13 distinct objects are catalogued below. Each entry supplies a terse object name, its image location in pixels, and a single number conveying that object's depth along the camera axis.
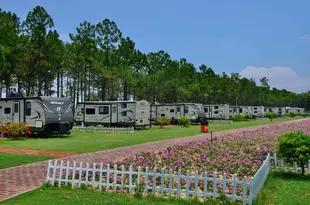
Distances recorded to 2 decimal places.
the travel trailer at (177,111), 40.16
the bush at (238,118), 53.09
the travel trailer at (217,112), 50.50
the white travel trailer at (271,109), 74.44
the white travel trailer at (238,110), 62.12
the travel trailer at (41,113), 21.92
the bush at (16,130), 20.95
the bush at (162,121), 34.53
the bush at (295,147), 8.86
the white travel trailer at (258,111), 66.26
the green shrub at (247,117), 57.84
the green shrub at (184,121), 36.28
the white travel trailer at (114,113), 30.41
